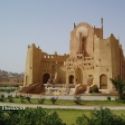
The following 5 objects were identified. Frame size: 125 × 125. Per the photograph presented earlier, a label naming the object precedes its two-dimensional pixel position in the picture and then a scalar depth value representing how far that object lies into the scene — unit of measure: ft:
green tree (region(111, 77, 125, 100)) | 128.90
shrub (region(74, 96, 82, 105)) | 120.84
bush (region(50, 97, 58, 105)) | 120.98
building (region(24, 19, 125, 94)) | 144.29
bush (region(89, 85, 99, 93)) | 139.03
